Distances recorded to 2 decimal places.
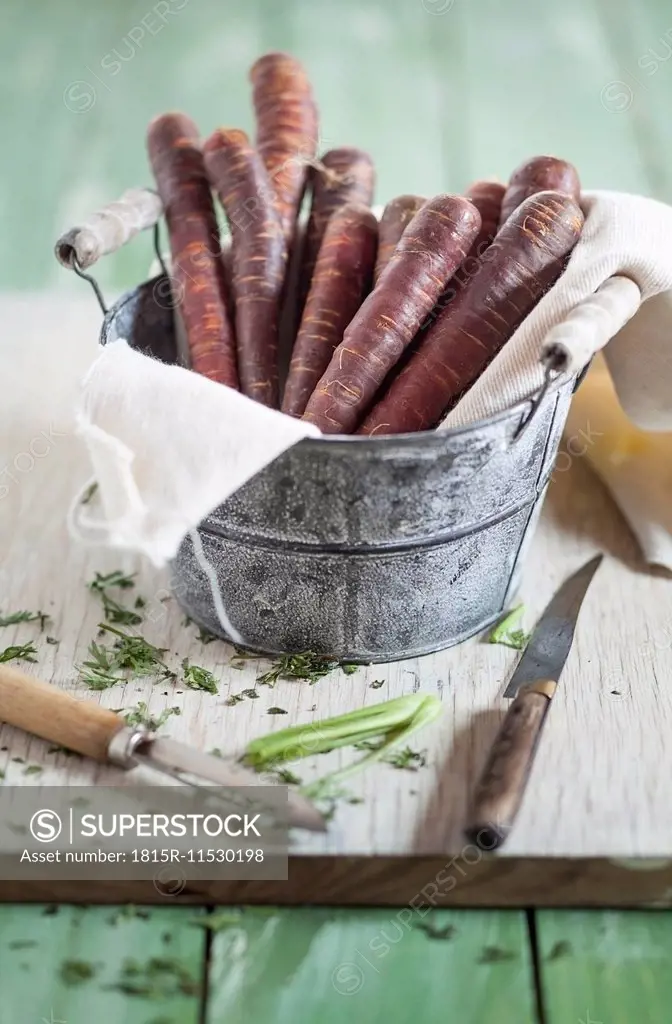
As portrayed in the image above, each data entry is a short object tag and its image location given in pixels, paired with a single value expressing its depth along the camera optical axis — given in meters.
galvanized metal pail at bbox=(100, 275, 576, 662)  0.98
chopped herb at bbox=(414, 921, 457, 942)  0.92
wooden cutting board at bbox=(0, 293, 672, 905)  0.94
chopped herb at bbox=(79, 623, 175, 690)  1.12
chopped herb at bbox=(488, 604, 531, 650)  1.17
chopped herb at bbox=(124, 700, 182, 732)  1.06
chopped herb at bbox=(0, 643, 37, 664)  1.15
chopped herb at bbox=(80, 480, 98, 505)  1.40
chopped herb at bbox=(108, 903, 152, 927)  0.94
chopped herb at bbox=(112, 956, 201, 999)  0.88
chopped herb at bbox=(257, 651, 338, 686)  1.12
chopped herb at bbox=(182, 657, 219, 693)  1.10
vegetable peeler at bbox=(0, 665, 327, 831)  0.95
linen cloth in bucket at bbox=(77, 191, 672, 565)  0.94
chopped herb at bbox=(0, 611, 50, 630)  1.21
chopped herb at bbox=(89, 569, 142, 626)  1.22
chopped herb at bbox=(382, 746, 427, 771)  1.01
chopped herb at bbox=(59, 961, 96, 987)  0.88
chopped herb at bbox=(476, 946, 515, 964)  0.90
